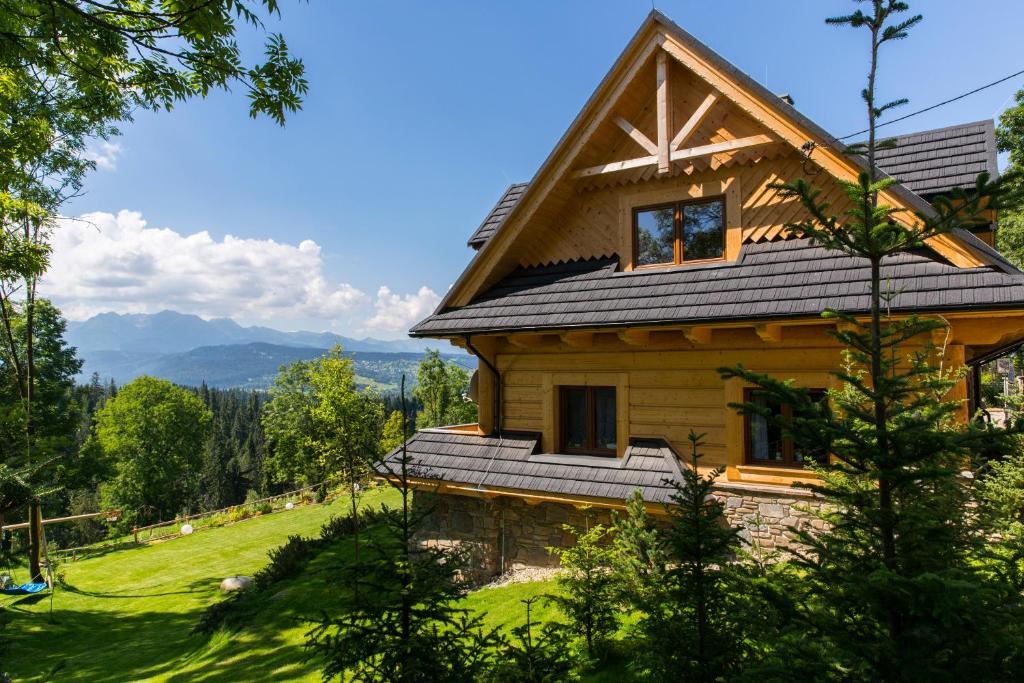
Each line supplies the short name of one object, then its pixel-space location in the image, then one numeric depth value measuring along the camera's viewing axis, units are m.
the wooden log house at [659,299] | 6.56
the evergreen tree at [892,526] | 2.13
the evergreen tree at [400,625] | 3.50
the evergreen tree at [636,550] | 5.53
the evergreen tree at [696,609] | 3.47
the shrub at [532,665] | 4.17
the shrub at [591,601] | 5.50
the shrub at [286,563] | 13.14
